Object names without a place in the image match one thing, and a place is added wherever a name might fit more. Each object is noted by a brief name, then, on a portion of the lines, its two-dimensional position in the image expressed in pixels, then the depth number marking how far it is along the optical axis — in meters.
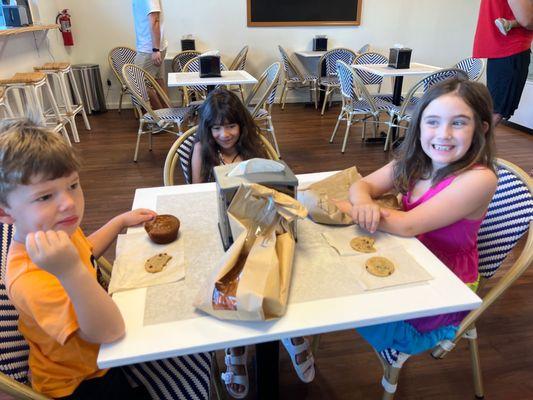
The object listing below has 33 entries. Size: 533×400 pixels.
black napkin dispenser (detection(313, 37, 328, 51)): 5.26
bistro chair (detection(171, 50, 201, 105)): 4.69
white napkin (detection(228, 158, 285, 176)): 0.88
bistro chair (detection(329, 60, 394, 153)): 3.37
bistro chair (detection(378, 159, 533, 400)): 1.00
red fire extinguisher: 4.68
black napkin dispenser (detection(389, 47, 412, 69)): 3.53
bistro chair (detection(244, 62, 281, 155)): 3.06
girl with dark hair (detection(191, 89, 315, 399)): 1.64
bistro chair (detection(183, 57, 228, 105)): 4.00
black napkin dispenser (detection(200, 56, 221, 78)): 3.26
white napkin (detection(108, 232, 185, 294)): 0.81
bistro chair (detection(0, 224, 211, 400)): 0.75
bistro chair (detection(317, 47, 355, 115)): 4.87
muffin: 0.94
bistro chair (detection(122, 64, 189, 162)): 3.14
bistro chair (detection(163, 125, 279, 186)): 1.64
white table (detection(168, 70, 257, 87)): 3.11
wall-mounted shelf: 3.10
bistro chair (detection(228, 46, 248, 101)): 4.75
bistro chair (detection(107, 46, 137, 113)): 4.84
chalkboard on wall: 5.16
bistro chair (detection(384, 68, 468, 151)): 2.96
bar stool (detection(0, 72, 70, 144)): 3.13
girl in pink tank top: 0.97
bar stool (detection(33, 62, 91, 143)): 3.86
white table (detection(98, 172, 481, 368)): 0.66
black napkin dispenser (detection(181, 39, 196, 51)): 5.01
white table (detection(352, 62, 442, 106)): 3.35
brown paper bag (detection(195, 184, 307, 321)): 0.68
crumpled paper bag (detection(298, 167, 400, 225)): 1.02
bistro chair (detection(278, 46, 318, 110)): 5.11
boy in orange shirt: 0.65
